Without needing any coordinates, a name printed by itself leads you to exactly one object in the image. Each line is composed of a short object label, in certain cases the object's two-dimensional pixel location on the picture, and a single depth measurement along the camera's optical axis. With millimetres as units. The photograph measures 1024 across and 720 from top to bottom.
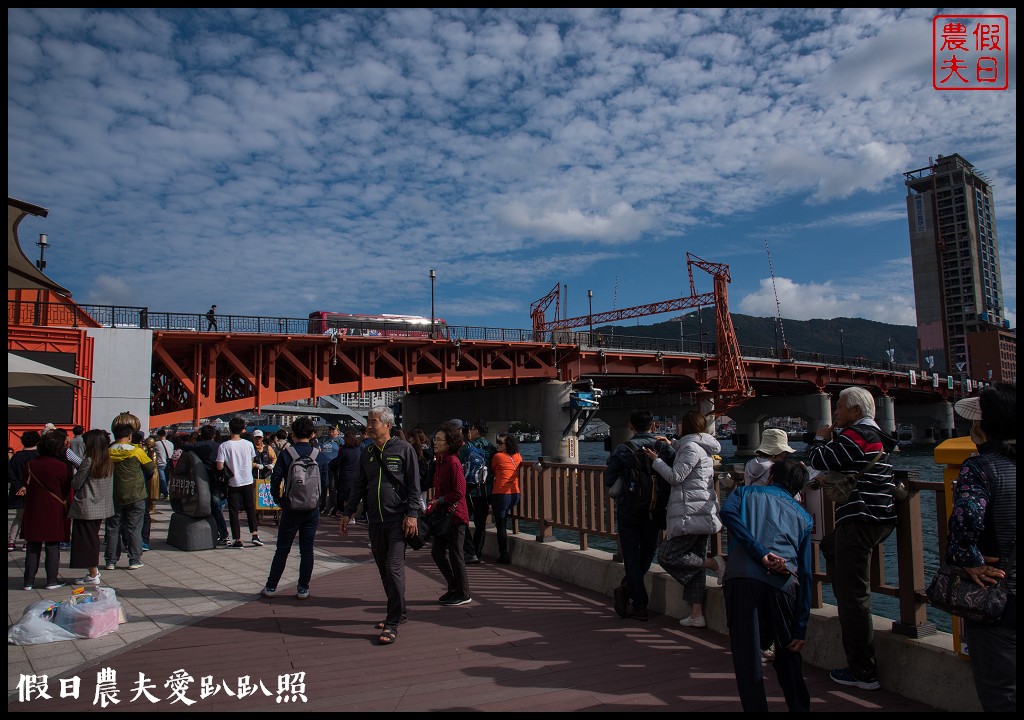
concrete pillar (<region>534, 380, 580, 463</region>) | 45000
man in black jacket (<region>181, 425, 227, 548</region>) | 10117
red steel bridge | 29684
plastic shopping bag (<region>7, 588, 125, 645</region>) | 5480
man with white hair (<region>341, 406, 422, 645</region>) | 5711
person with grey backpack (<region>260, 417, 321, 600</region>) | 6898
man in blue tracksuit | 3604
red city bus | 34188
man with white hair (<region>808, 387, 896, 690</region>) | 4240
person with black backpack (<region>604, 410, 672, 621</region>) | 5945
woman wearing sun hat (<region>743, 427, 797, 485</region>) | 5086
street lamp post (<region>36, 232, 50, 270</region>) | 23130
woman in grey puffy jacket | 5551
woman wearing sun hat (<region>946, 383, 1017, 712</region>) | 3076
